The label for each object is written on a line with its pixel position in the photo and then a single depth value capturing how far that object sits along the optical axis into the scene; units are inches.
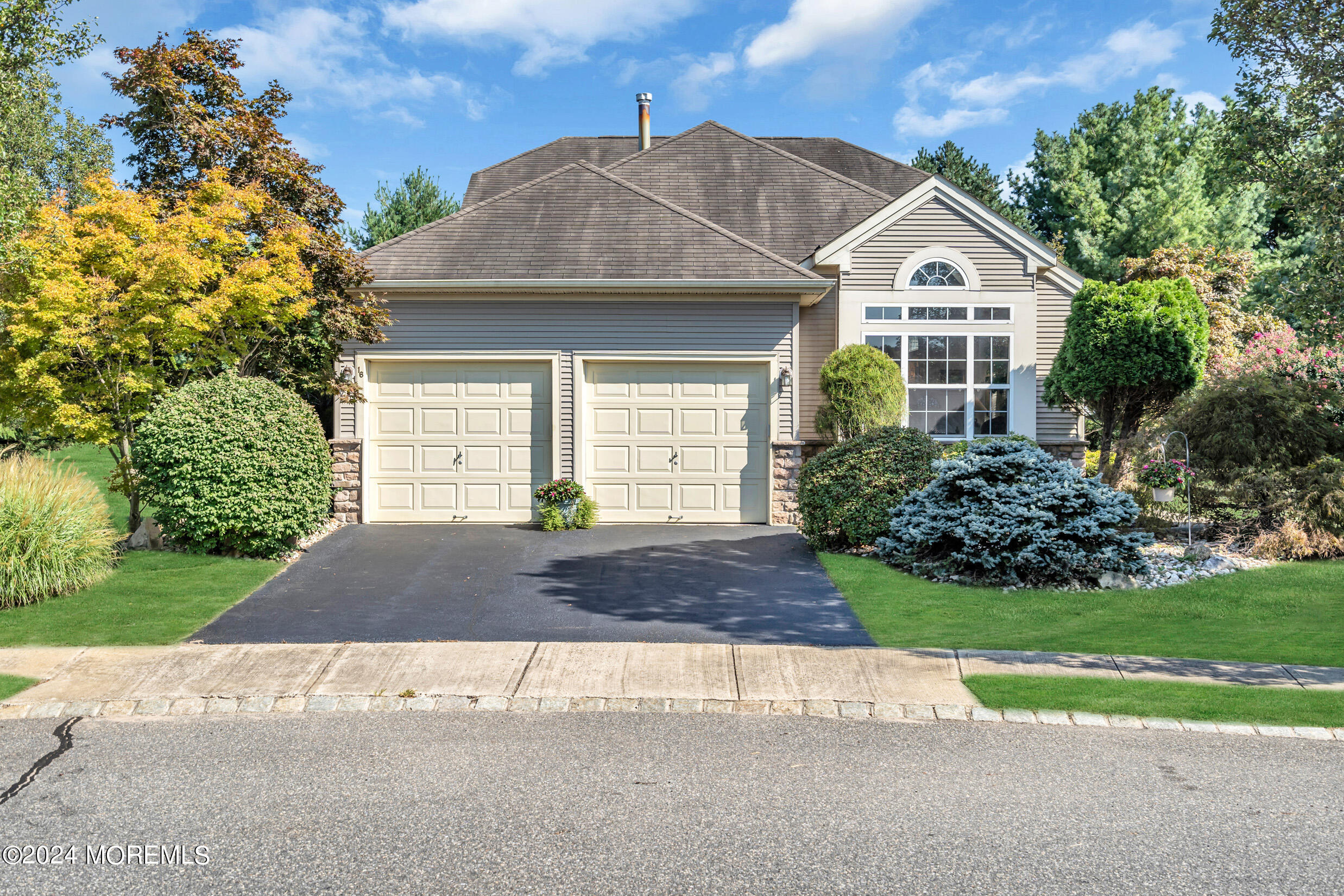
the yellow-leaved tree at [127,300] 418.3
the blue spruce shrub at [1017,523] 380.5
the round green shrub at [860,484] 442.3
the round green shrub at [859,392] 528.7
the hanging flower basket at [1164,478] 444.1
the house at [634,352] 528.7
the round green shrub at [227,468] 405.1
